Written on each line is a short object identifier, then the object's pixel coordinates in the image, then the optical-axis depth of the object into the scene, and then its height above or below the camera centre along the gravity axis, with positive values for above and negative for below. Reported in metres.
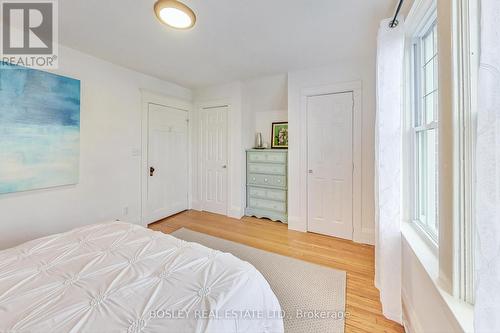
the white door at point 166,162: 3.42 +0.07
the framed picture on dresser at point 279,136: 3.65 +0.56
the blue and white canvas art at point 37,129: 1.93 +0.38
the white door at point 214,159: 3.89 +0.15
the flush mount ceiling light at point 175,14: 1.56 +1.23
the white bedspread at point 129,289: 0.79 -0.57
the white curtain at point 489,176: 0.54 -0.03
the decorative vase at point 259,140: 3.89 +0.50
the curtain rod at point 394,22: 1.55 +1.10
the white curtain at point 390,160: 1.55 +0.05
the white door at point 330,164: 2.82 +0.04
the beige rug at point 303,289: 1.49 -1.08
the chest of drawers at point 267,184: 3.42 -0.30
